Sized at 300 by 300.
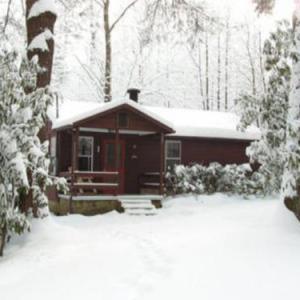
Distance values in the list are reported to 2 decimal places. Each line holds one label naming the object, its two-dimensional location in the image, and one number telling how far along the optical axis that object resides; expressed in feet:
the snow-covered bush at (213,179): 46.23
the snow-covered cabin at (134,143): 40.97
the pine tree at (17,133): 22.64
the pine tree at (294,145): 23.84
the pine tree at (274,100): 28.42
